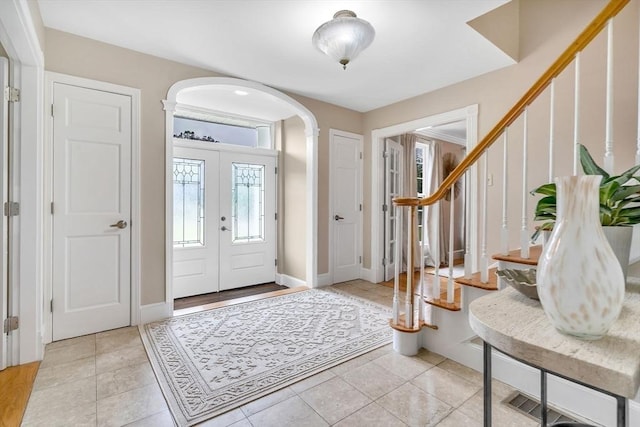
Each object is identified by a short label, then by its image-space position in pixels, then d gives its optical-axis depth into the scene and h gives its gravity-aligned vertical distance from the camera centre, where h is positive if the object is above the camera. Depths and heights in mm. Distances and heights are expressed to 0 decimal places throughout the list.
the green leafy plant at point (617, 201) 971 +42
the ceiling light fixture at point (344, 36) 1997 +1211
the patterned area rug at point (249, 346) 1753 -1024
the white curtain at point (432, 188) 5348 +441
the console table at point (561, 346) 558 -280
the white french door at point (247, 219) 4016 -108
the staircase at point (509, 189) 1542 +190
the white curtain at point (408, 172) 4774 +659
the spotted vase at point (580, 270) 634 -124
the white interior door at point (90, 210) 2395 +7
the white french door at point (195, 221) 3689 -124
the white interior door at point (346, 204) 4152 +103
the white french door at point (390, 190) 4371 +324
